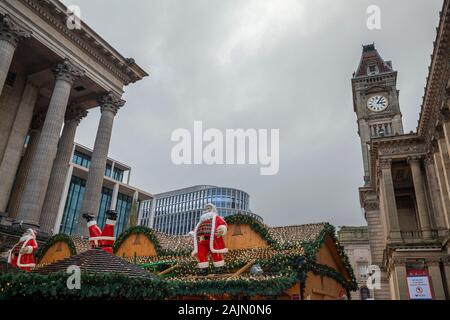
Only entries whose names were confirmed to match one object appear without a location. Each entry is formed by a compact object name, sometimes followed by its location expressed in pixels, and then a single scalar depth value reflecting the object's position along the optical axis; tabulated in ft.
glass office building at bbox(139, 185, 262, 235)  388.37
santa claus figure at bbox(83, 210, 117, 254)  39.71
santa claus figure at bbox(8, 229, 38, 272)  42.63
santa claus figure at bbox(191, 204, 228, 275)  35.81
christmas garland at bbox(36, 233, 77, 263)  54.27
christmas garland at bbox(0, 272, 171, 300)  21.66
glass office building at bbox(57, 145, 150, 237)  226.38
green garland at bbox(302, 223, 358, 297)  37.70
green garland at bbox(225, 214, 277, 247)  42.97
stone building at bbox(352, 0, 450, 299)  88.63
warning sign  94.54
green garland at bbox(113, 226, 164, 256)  50.07
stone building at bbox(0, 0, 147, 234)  79.56
